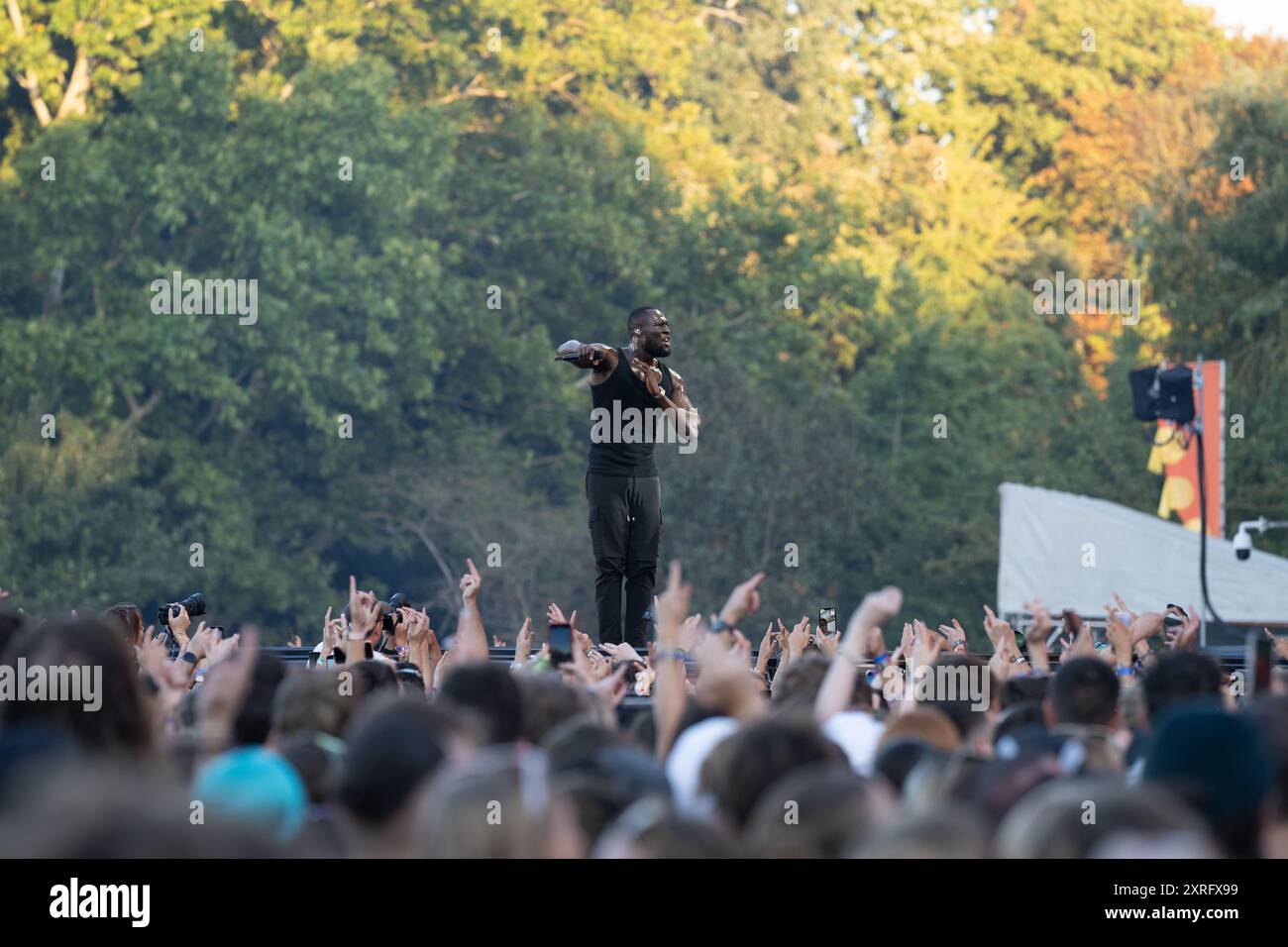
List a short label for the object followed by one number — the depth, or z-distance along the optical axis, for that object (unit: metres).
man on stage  10.70
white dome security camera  19.61
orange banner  25.56
